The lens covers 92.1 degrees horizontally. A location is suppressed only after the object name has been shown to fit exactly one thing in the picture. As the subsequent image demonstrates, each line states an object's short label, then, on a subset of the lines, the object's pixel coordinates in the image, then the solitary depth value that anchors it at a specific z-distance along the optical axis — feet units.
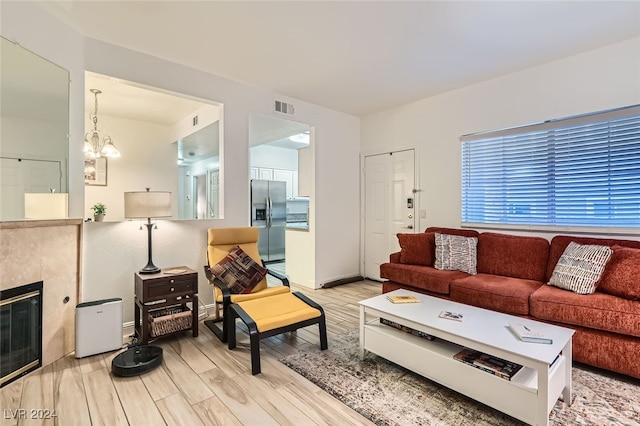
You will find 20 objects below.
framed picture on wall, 16.39
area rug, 5.85
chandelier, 13.89
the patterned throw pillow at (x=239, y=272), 9.88
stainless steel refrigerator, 21.99
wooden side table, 8.77
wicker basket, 8.79
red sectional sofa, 7.16
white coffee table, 5.32
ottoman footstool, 7.52
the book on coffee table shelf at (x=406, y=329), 7.45
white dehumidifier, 8.07
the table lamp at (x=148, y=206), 9.04
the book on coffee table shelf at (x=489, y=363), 5.77
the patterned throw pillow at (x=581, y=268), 8.14
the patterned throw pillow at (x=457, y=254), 11.17
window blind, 9.54
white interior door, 14.93
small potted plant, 11.31
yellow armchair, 9.29
